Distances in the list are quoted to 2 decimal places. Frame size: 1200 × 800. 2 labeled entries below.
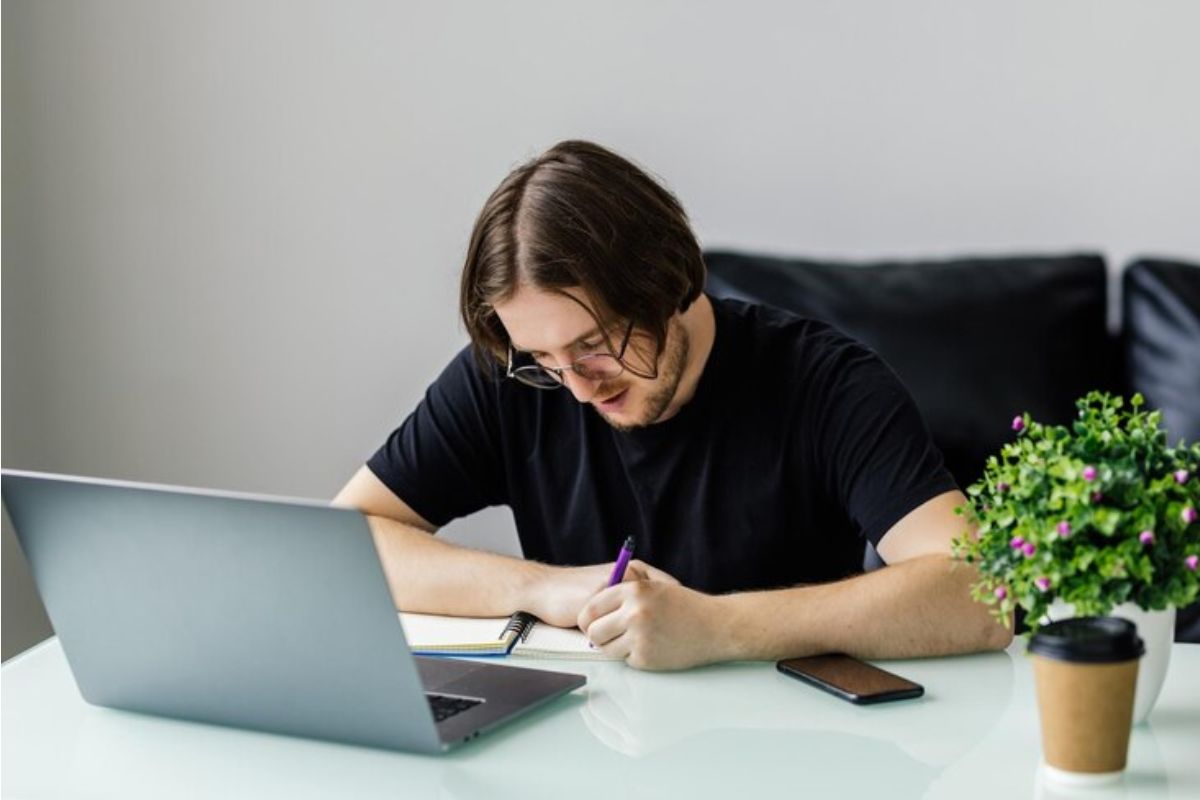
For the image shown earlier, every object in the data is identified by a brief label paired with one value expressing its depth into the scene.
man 1.57
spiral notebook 1.59
